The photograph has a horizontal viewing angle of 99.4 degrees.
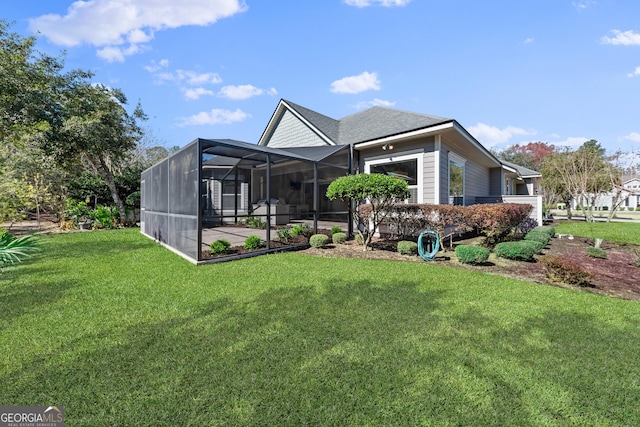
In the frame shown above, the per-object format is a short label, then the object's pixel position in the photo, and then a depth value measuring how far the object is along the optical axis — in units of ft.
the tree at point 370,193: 21.76
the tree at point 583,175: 57.52
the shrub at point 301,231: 29.04
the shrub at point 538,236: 26.89
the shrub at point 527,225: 37.92
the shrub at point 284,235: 27.49
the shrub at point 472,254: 18.63
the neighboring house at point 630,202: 122.15
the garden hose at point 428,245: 20.47
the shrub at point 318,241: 25.46
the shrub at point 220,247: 21.59
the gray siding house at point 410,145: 26.73
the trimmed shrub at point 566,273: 15.11
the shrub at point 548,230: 29.47
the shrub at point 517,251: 20.18
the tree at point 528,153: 130.52
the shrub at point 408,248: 22.02
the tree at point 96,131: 41.19
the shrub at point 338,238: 27.25
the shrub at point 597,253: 22.34
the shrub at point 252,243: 23.54
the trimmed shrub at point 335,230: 29.17
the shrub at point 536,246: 20.79
